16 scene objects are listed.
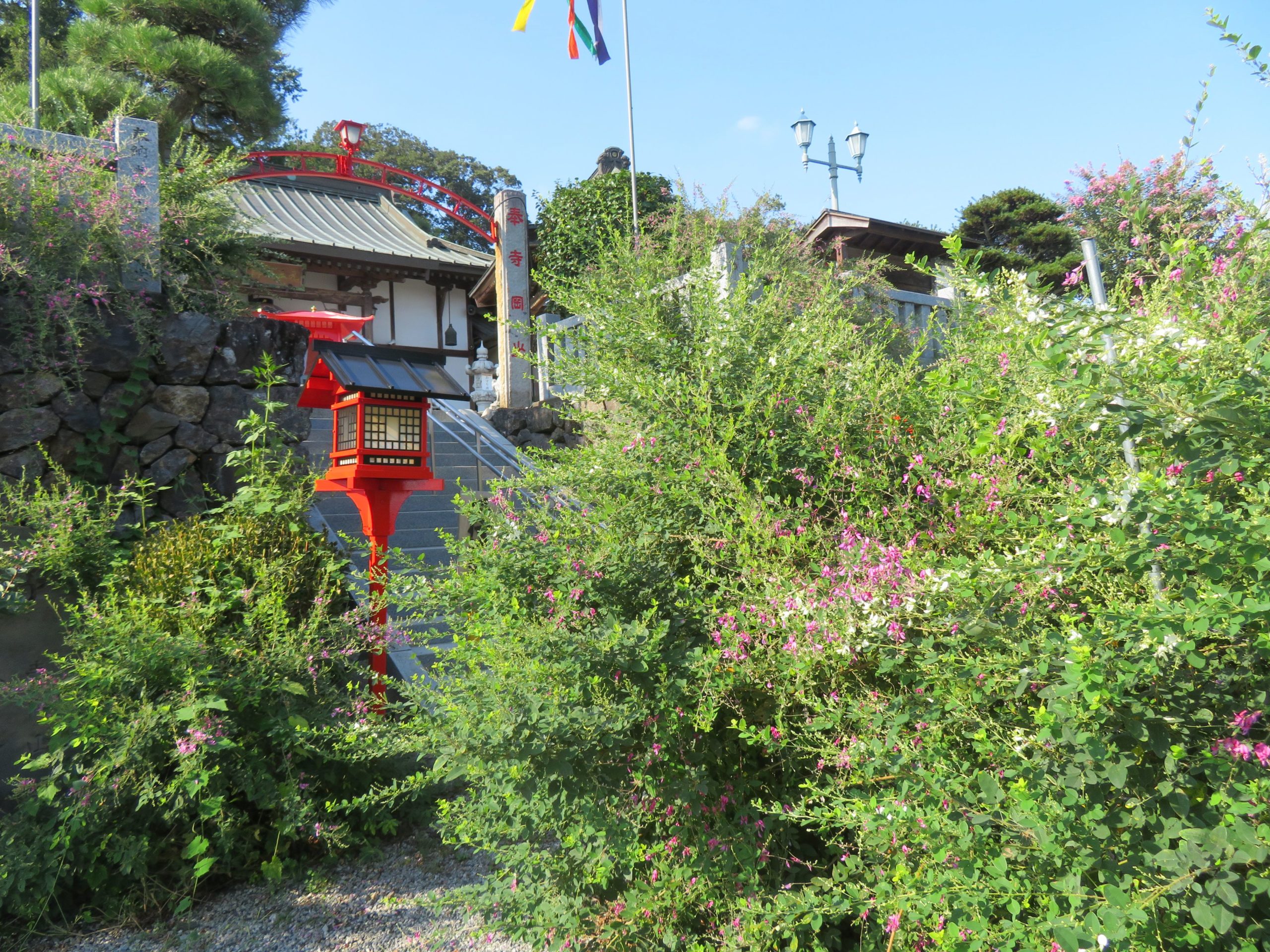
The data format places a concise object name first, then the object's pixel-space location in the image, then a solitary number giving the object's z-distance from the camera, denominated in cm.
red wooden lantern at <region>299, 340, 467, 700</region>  383
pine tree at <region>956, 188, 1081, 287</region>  1535
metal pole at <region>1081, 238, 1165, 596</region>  151
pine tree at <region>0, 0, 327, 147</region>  849
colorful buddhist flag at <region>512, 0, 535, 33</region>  875
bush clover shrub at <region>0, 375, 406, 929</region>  289
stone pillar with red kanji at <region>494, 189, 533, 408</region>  882
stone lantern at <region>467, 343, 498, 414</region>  945
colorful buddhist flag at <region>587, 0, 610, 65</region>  971
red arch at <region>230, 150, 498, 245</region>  898
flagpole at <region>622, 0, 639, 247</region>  977
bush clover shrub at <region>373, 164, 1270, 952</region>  138
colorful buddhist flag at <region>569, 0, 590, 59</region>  952
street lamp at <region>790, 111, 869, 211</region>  1276
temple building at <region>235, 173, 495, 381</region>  1339
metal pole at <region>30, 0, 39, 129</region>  639
